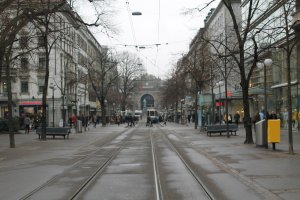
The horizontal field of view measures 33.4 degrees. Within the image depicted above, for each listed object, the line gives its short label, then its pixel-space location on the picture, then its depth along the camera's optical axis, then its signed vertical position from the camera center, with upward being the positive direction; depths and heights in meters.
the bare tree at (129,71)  95.81 +9.09
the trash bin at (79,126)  45.72 -0.71
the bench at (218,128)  35.47 -0.88
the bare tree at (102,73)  69.62 +6.44
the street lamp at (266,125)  22.53 -0.46
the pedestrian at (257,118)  41.03 -0.25
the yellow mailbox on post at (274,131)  21.23 -0.70
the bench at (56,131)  34.50 -0.84
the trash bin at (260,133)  22.70 -0.85
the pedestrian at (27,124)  44.88 -0.42
